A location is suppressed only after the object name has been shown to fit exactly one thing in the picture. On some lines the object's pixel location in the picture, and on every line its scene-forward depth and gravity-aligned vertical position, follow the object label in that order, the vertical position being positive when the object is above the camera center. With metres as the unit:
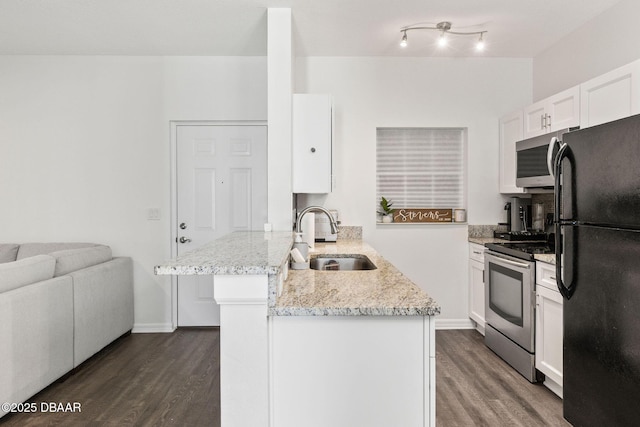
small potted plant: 3.94 -0.01
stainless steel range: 2.74 -0.68
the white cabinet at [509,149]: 3.55 +0.56
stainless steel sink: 2.75 -0.35
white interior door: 3.96 +0.21
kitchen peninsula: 1.43 -0.53
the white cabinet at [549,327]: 2.47 -0.73
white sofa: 2.32 -0.68
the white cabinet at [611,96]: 2.25 +0.68
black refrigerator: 1.63 -0.26
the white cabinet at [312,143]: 3.08 +0.51
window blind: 4.04 +0.43
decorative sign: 4.01 -0.06
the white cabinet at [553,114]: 2.75 +0.71
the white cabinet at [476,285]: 3.61 -0.68
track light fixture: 3.15 +1.42
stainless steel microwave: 3.04 +0.39
